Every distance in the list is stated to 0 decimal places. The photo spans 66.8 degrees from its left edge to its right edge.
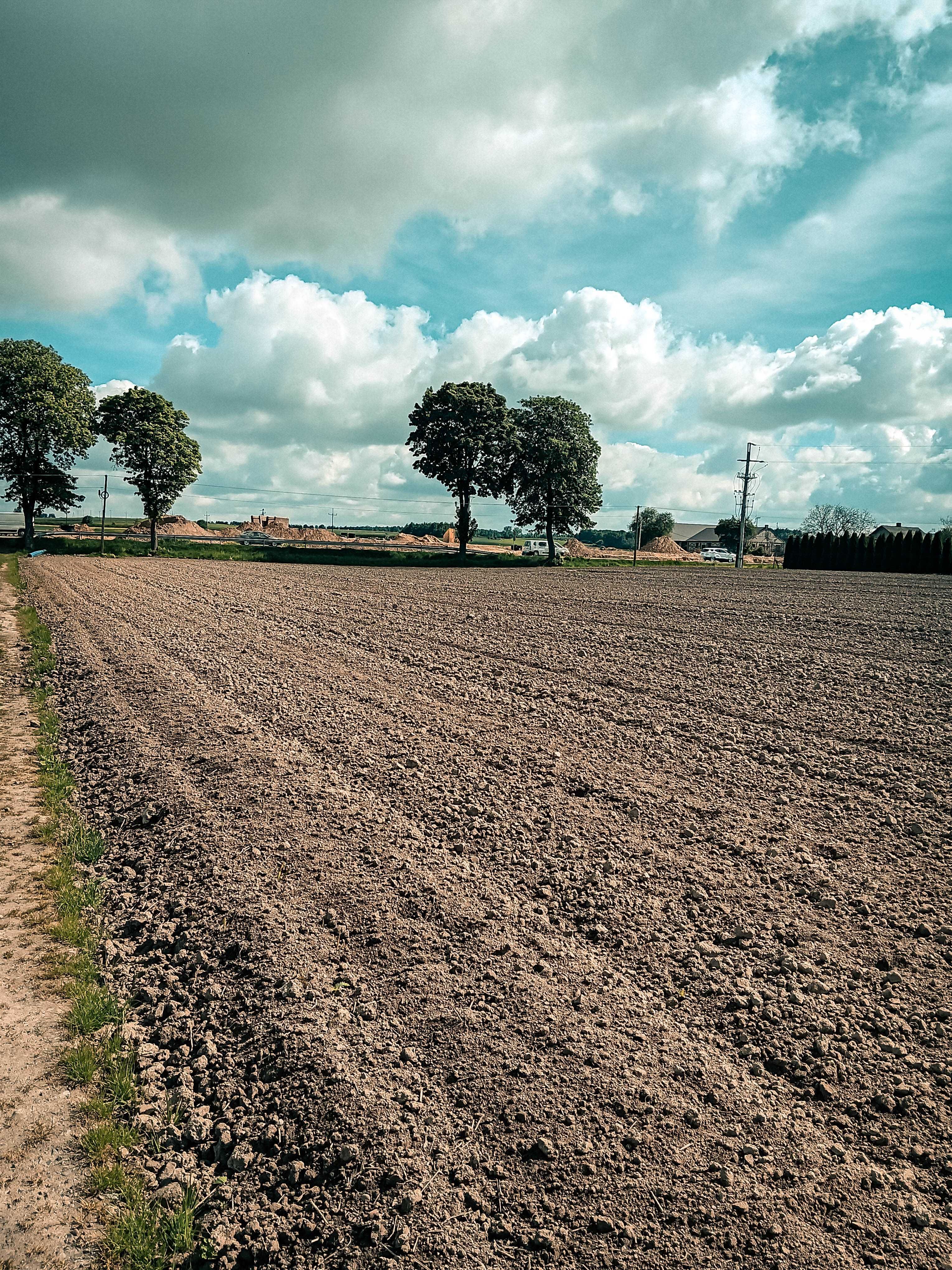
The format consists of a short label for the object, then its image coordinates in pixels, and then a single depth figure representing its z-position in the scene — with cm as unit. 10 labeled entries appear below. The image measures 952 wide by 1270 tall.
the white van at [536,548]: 7694
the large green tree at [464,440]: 5984
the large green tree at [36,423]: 5491
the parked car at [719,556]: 10025
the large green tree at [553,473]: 6053
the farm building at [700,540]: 14925
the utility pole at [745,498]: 6606
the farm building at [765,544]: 11631
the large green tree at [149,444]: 5925
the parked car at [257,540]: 7804
